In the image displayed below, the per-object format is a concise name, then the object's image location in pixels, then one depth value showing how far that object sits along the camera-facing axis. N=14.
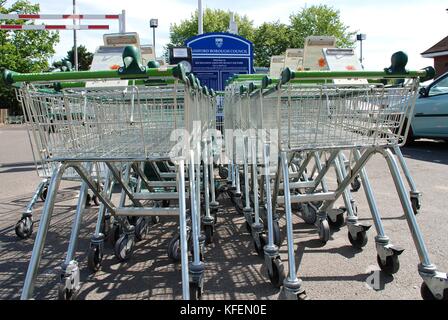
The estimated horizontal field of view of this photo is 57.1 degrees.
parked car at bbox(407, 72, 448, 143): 9.13
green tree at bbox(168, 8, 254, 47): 45.56
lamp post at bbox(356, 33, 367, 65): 22.53
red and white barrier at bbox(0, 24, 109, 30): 11.00
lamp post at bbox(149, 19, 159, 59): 19.85
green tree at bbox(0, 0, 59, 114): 26.78
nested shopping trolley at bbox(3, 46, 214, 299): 2.28
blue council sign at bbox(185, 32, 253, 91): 7.02
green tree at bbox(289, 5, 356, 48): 38.52
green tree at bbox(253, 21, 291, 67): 41.19
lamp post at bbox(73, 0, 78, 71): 17.01
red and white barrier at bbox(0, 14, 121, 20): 10.45
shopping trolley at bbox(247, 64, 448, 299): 2.51
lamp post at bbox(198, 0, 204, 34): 13.04
